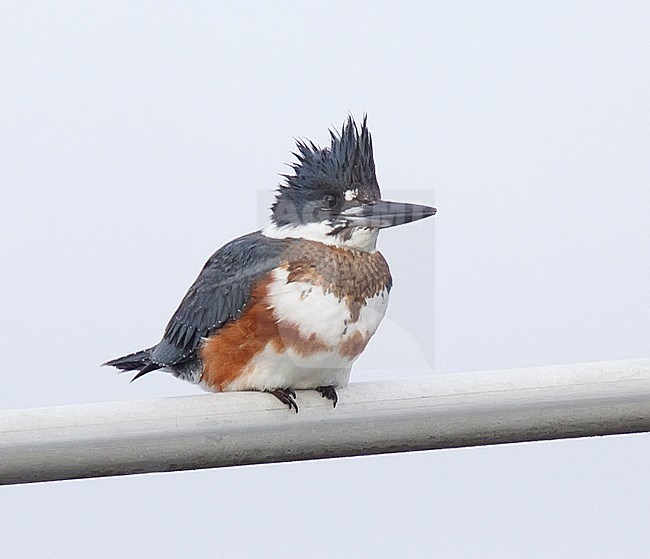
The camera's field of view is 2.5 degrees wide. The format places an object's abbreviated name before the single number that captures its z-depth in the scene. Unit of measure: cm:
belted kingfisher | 1007
